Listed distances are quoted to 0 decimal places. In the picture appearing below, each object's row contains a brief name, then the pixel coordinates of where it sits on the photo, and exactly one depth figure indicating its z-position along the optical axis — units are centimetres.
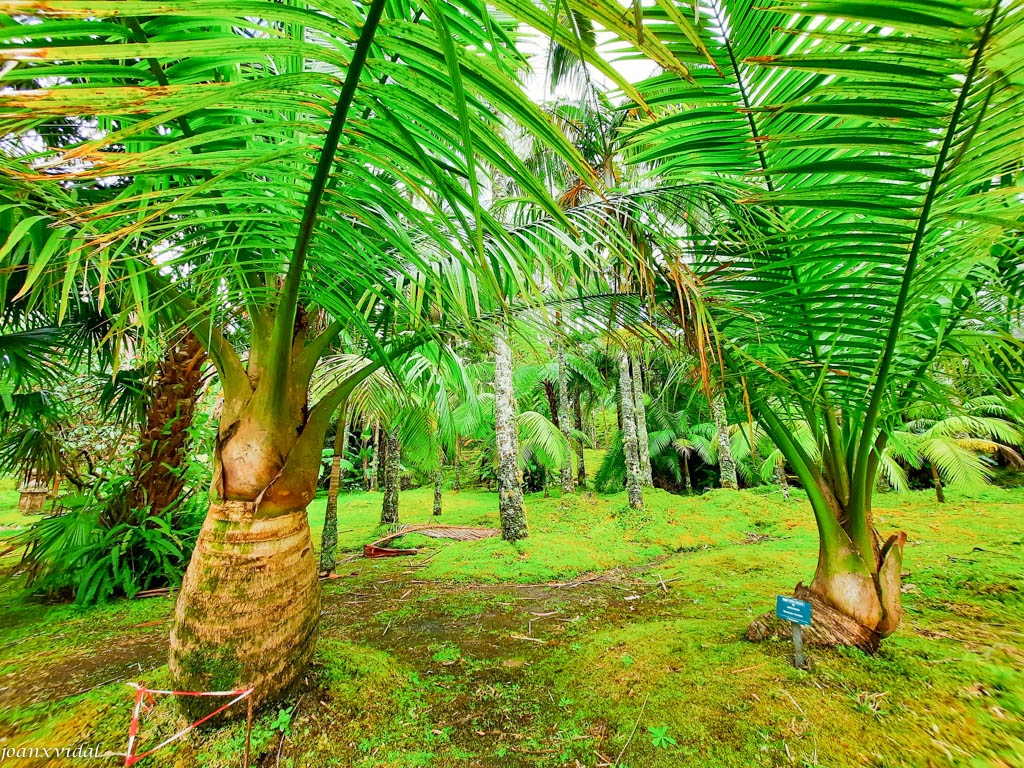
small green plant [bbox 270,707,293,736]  132
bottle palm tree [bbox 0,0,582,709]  52
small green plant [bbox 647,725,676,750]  122
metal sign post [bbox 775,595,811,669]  147
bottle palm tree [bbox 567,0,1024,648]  72
